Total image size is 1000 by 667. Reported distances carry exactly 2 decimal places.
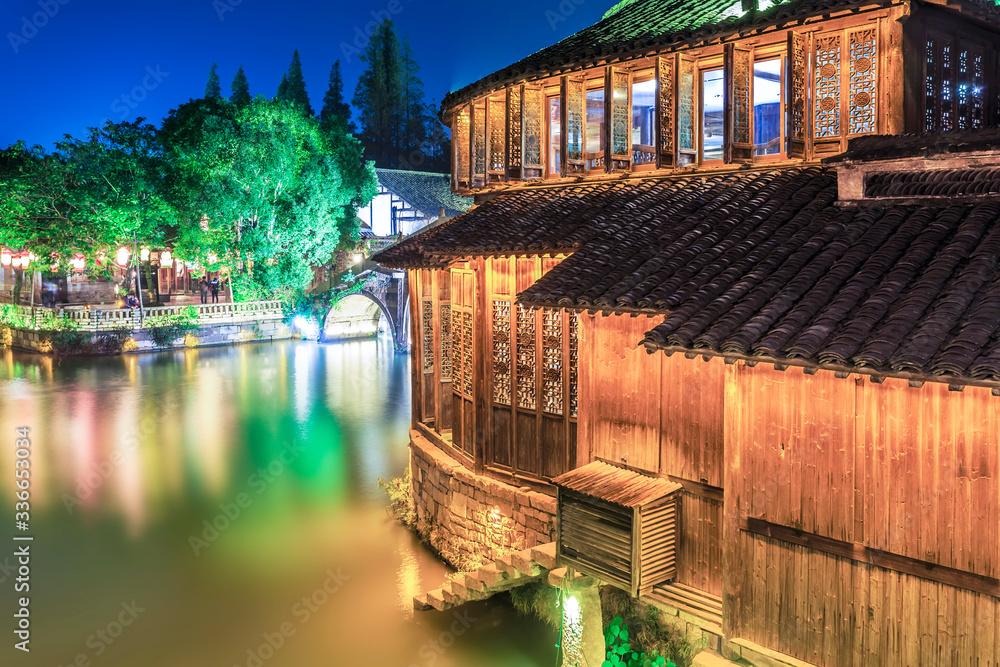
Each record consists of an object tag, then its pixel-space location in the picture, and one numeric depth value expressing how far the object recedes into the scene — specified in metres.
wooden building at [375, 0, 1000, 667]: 7.06
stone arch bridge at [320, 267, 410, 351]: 41.44
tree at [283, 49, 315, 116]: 73.75
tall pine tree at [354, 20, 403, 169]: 76.19
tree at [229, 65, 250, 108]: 78.75
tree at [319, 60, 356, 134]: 78.69
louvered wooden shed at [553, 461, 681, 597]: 9.27
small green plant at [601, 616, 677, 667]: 10.23
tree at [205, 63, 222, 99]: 81.12
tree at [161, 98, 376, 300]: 41.25
